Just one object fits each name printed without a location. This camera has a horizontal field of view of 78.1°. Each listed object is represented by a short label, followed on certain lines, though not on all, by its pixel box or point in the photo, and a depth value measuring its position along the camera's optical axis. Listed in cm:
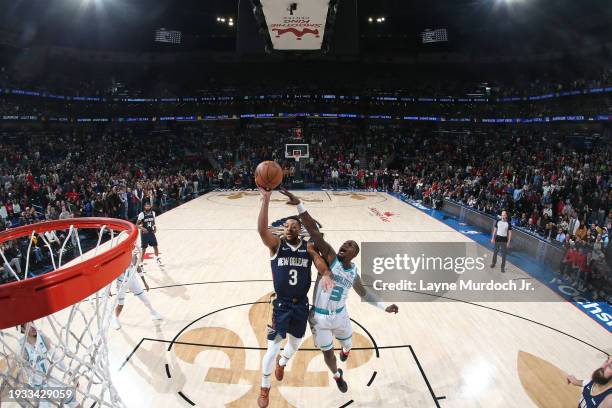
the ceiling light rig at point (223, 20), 2824
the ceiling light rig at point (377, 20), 2839
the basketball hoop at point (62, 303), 231
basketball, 356
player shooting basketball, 388
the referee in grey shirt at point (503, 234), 856
